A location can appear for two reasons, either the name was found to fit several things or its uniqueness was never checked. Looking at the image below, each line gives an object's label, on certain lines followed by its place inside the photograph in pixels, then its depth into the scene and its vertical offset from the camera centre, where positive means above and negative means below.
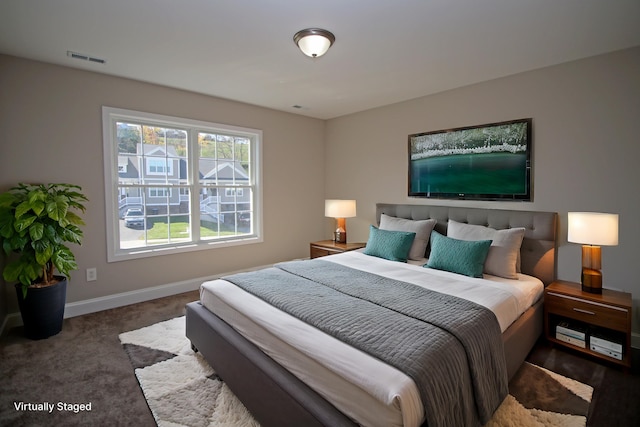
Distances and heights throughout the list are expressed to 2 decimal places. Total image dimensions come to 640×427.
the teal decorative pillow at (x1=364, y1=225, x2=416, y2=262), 3.44 -0.44
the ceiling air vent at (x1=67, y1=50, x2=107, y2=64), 2.84 +1.33
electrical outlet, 3.39 -0.71
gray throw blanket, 1.49 -0.68
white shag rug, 1.88 -1.23
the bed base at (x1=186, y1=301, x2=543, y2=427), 1.51 -0.94
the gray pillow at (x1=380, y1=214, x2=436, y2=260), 3.59 -0.30
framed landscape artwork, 3.26 +0.45
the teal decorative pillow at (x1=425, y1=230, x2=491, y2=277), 2.86 -0.47
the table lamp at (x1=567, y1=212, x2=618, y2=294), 2.49 -0.27
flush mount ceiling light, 2.36 +1.20
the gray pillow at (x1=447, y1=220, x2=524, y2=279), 2.87 -0.43
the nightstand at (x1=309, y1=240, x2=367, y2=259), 4.34 -0.59
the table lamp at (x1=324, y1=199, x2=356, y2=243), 4.50 -0.11
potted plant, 2.63 -0.34
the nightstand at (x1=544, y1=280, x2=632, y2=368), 2.39 -0.92
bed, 1.42 -0.84
